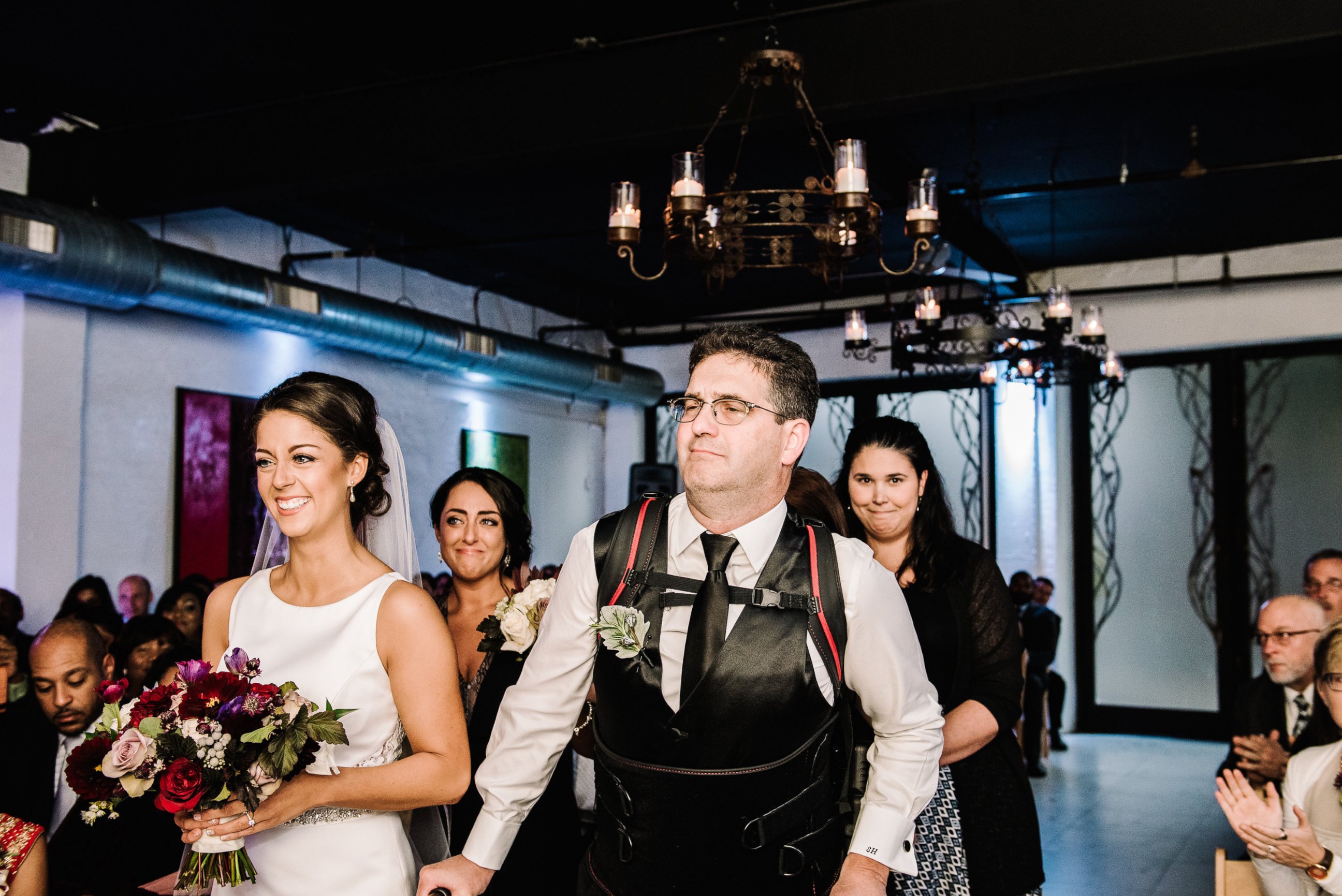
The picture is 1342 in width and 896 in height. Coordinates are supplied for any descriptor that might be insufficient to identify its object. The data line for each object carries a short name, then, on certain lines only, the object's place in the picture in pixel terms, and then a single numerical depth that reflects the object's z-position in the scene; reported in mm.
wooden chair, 3045
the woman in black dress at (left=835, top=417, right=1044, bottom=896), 2672
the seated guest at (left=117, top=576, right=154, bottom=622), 7047
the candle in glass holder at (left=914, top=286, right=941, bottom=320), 6547
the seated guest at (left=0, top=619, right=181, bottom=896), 3166
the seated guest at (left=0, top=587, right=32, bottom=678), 4672
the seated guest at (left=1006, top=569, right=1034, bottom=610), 9508
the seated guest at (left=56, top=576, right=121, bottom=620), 6297
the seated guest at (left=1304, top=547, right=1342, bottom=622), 5219
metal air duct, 5941
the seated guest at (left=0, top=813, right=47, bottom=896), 2354
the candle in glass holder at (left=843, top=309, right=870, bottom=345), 7301
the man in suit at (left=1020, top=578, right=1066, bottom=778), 9023
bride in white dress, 2160
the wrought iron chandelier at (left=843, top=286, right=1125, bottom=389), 6508
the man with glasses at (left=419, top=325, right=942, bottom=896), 1949
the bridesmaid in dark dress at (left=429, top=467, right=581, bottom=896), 2977
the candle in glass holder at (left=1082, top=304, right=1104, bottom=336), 6715
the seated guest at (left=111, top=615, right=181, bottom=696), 4238
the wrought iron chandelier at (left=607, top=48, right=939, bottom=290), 4211
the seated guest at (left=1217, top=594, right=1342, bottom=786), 4141
